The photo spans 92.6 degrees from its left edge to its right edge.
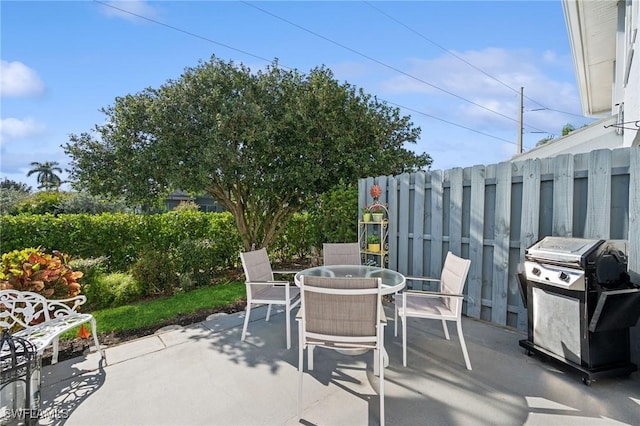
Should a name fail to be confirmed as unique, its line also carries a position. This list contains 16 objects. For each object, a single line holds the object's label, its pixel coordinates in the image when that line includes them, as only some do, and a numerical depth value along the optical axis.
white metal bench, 2.55
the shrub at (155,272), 5.43
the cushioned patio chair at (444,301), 2.76
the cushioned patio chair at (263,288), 3.32
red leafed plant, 3.12
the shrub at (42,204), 14.66
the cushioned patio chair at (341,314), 2.09
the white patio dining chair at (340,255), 4.27
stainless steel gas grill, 2.32
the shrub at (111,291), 4.92
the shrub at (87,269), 4.93
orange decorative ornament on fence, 4.80
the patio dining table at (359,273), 3.02
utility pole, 16.95
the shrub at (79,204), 15.70
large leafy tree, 5.61
